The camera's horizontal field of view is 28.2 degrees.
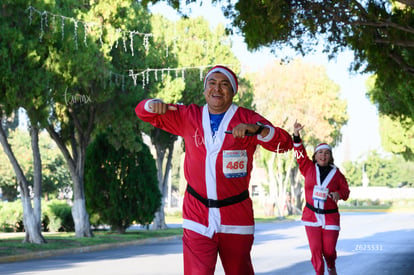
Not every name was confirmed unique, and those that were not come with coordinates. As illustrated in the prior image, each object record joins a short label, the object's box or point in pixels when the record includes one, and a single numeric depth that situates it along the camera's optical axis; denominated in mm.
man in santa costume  6055
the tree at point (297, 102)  51625
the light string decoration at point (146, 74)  26812
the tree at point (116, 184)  29547
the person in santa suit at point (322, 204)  11203
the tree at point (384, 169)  132000
